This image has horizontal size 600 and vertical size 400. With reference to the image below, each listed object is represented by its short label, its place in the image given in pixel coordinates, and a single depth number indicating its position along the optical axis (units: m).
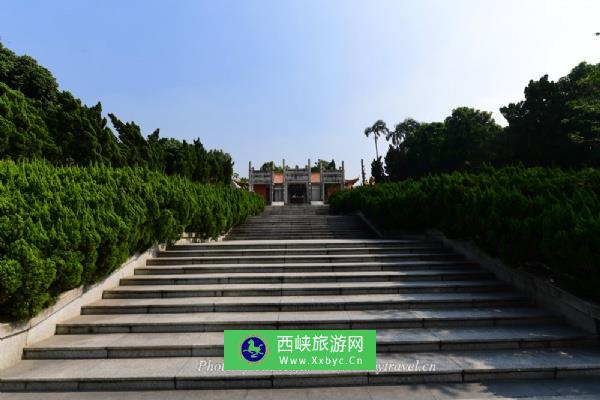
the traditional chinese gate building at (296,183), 40.06
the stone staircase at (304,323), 3.13
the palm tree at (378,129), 52.62
